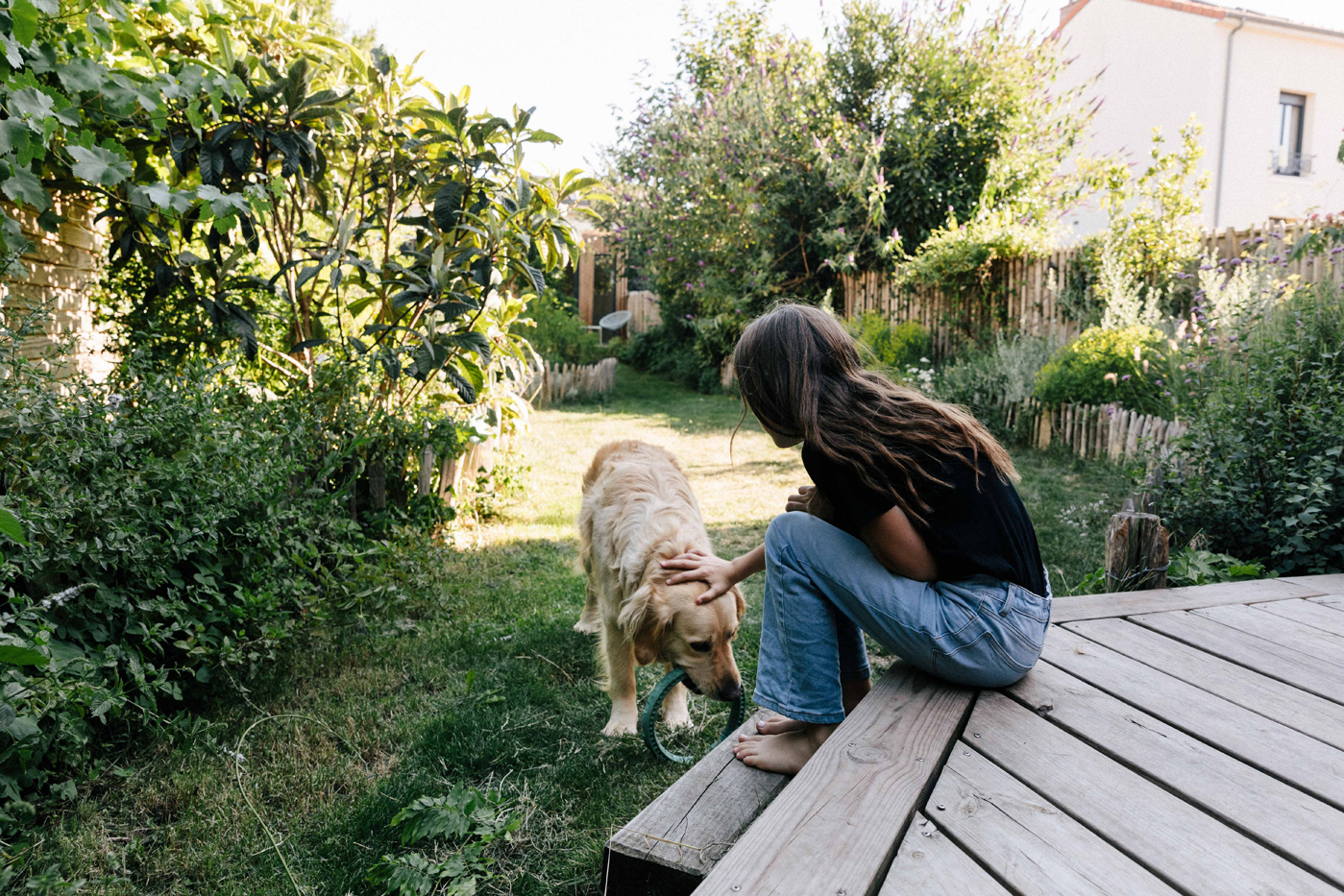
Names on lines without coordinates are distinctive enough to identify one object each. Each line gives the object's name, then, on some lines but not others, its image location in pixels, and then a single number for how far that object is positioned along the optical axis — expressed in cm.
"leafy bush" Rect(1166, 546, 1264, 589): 326
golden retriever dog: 251
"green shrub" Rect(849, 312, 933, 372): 1021
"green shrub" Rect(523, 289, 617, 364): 1315
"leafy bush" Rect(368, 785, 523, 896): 188
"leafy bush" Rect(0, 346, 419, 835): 207
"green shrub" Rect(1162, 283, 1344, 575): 329
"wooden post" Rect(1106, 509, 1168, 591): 302
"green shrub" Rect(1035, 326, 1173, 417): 671
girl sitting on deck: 184
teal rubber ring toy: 227
